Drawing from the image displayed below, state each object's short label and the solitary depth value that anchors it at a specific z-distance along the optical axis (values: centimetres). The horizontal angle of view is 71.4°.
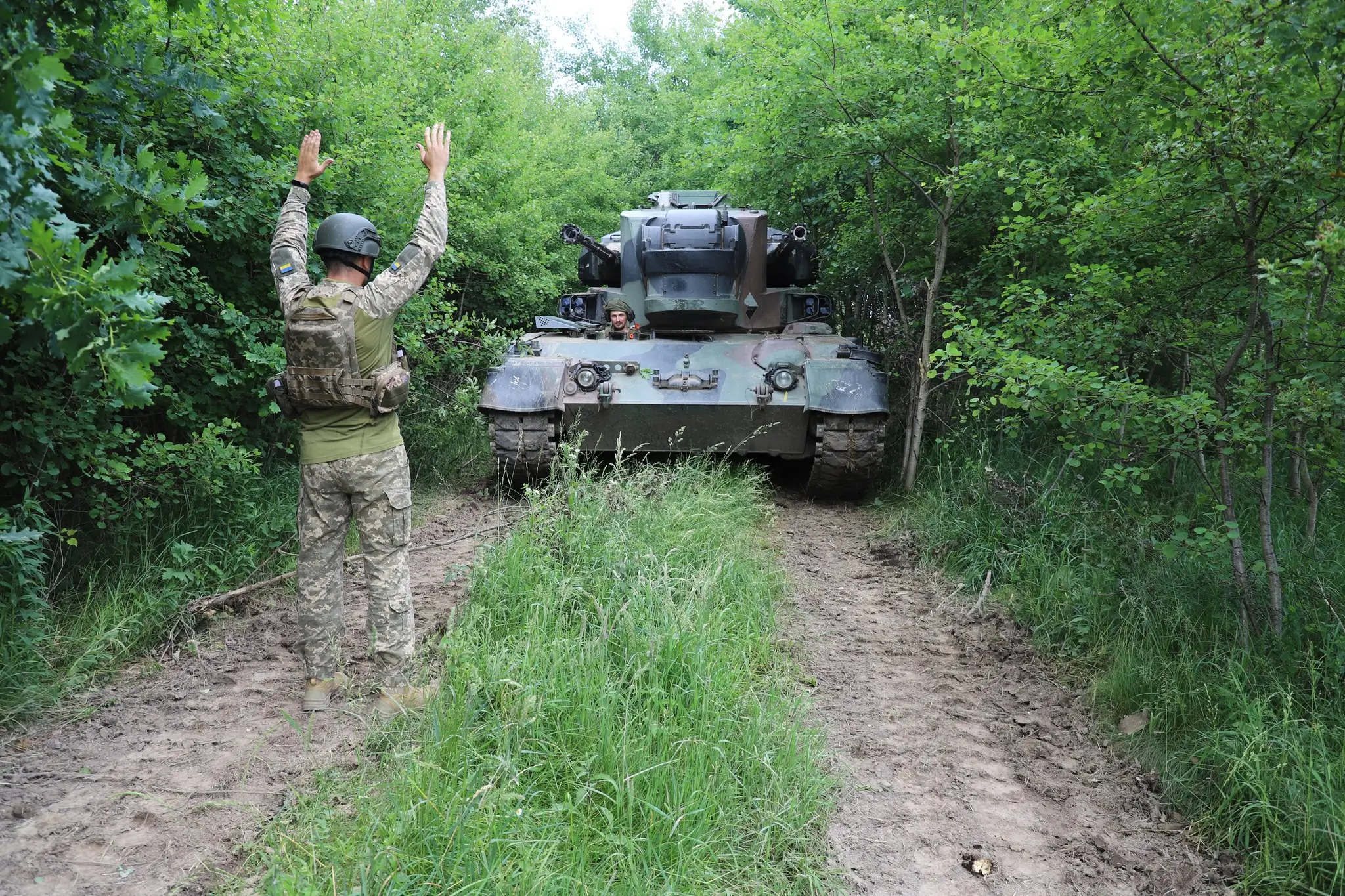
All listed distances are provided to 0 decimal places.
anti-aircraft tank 703
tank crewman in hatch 827
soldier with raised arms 365
